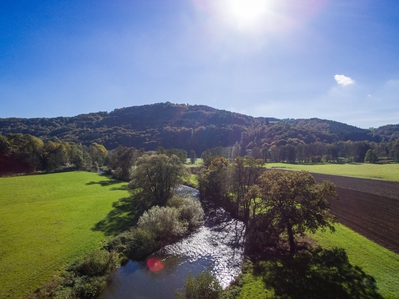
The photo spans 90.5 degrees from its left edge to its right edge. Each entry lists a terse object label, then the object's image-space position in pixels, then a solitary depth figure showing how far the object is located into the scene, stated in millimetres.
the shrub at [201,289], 18112
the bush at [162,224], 31852
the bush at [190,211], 37625
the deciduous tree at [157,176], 45344
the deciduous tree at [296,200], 24719
